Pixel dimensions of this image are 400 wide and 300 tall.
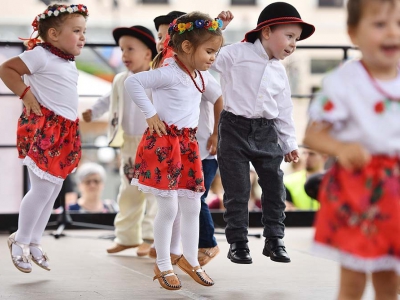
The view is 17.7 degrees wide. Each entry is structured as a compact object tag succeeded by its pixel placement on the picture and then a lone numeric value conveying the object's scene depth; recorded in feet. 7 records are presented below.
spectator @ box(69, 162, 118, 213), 37.33
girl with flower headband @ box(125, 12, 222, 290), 18.76
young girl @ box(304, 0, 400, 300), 11.72
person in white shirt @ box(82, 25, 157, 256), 25.69
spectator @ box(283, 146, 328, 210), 36.39
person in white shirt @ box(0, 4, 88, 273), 20.61
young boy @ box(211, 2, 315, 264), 20.66
